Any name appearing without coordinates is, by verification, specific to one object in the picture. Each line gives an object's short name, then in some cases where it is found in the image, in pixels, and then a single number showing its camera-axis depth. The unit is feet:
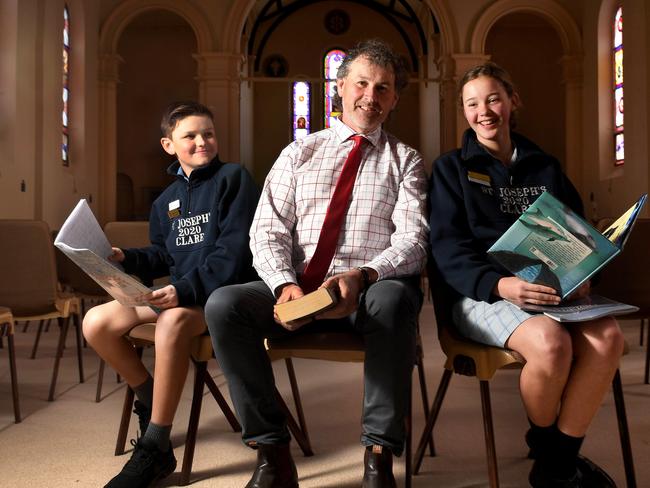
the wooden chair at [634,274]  11.18
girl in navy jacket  6.42
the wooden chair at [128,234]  13.25
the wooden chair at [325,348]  7.02
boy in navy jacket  7.44
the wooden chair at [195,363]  7.57
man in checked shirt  6.59
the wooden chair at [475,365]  6.76
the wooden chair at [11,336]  9.89
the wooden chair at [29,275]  11.51
